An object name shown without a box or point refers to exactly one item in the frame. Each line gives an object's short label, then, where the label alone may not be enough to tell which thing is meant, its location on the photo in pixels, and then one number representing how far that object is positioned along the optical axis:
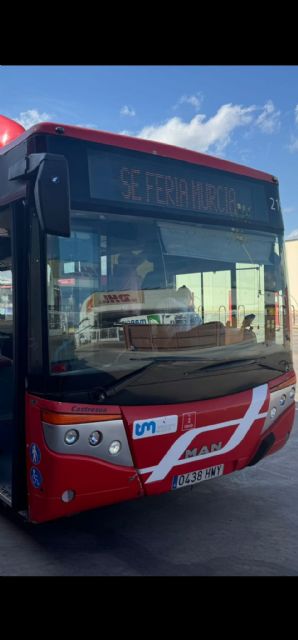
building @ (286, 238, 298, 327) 30.12
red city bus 3.30
